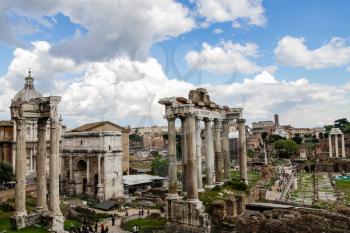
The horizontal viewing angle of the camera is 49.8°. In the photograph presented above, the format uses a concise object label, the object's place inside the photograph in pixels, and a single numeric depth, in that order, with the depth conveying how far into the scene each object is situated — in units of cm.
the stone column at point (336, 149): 10910
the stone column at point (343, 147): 10978
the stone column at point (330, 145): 11063
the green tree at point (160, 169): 7022
